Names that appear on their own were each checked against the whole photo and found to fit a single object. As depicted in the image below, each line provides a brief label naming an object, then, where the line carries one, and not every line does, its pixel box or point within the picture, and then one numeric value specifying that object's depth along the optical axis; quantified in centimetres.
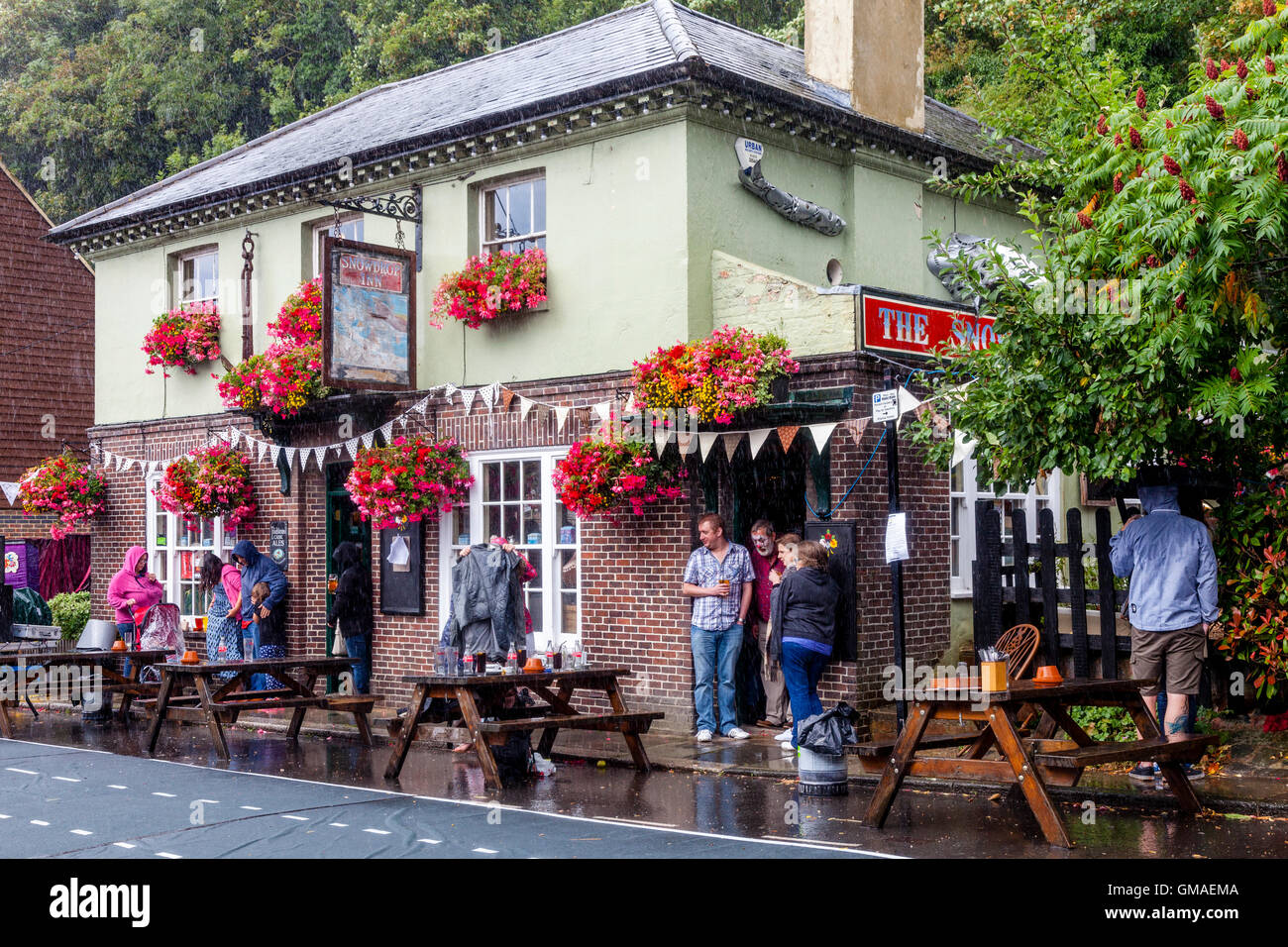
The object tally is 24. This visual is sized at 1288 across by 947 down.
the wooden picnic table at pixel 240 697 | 1236
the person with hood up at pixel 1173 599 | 940
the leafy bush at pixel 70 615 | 2258
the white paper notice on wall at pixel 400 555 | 1586
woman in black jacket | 1061
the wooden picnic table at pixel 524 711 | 1030
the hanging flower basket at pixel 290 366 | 1619
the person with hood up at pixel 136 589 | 1620
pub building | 1309
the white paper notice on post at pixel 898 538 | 1127
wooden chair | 1143
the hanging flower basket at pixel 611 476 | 1305
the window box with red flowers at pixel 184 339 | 1839
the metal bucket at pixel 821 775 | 984
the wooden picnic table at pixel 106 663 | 1417
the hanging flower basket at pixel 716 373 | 1226
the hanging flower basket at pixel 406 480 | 1488
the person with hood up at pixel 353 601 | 1586
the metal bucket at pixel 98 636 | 1550
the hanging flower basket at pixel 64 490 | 1988
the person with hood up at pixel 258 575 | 1537
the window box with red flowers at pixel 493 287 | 1453
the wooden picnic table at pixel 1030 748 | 796
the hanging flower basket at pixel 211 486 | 1764
